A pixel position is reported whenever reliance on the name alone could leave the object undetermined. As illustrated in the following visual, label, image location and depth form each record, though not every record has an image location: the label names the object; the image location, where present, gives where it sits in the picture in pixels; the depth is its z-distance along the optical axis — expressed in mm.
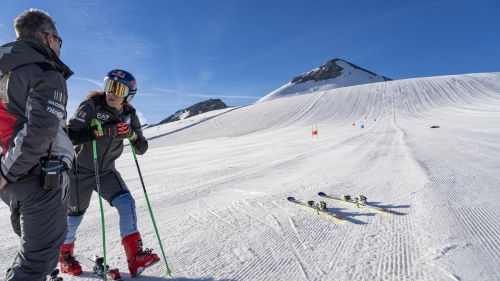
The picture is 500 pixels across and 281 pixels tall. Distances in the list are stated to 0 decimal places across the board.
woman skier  3021
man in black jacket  1992
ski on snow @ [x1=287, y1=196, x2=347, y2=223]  4258
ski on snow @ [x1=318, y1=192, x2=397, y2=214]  4393
